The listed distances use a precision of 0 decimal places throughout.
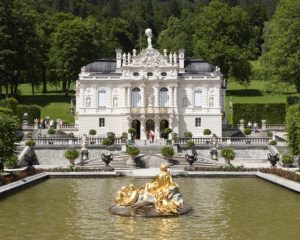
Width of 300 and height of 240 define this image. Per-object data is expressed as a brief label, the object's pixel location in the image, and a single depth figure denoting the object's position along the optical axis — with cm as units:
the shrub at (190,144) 4812
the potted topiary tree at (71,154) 4306
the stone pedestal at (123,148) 4838
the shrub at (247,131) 5829
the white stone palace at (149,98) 5809
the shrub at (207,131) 5747
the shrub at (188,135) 5656
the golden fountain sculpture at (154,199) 2184
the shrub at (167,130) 5622
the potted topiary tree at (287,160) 4169
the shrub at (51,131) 5594
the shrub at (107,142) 4838
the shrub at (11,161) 3442
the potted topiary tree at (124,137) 5056
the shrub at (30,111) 6419
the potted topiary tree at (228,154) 4306
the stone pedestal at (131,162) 4353
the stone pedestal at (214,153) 4734
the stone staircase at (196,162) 4330
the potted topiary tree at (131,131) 5591
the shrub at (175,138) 4978
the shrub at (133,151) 4319
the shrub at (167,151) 4338
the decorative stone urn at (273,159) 4078
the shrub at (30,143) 4722
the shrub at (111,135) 5062
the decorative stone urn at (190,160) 4016
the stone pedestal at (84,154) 4672
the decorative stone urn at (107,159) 4052
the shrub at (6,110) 5484
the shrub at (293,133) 3722
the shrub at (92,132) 5771
